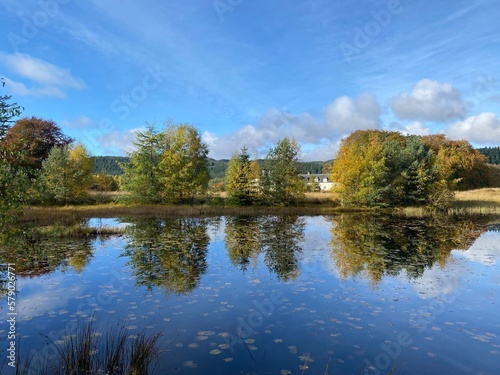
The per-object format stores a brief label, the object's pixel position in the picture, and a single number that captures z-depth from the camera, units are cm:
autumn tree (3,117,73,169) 4400
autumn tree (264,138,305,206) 4438
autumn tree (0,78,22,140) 708
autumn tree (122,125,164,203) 4012
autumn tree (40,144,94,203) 3744
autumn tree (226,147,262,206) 4366
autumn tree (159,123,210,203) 4075
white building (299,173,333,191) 10992
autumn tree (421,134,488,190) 6481
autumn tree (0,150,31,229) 672
